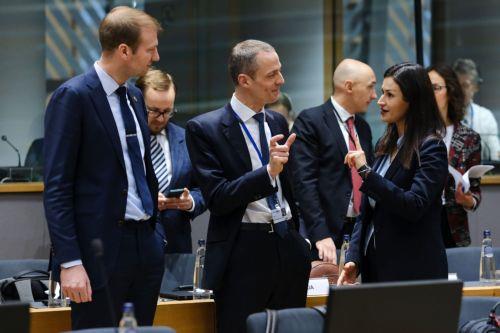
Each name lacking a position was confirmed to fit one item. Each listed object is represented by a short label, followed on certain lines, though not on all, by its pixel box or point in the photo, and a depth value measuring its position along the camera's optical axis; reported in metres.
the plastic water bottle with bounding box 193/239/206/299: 8.55
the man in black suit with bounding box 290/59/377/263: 9.94
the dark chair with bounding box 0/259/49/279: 9.11
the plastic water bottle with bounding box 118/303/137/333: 4.78
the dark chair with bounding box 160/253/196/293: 9.28
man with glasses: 9.84
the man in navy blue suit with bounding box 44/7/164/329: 6.58
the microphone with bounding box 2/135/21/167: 12.83
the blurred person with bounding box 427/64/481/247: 10.87
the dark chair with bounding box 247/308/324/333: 5.99
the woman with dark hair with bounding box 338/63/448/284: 7.63
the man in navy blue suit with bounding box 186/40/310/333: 7.38
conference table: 7.76
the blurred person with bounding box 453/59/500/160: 14.44
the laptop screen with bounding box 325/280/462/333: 5.17
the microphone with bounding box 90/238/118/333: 5.23
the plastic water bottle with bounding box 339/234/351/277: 8.70
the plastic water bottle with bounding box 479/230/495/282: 9.15
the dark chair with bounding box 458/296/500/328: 7.21
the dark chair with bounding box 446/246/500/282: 9.67
